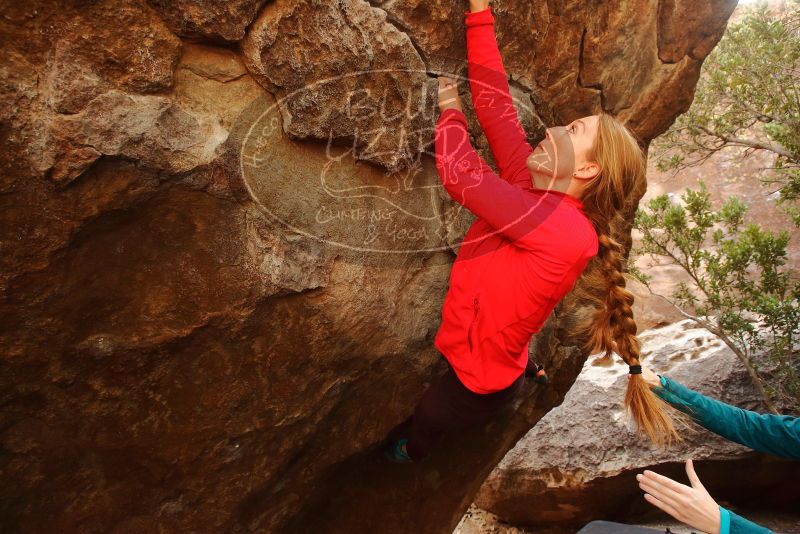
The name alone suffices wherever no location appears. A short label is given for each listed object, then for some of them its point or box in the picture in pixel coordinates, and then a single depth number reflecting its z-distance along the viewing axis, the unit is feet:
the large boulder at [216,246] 5.52
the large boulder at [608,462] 16.38
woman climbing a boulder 6.79
